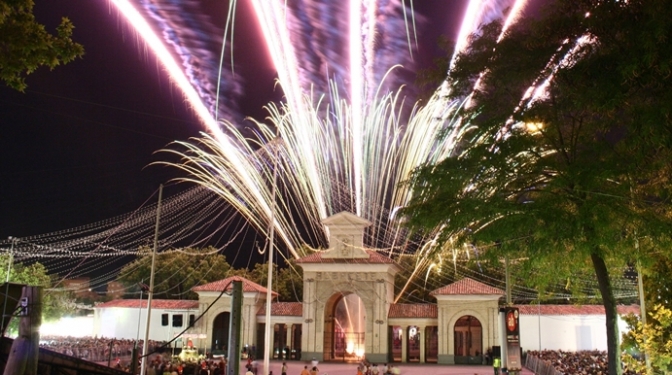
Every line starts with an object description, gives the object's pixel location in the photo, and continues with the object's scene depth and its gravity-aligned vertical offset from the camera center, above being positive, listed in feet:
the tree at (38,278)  176.94 +9.14
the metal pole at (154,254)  83.75 +8.69
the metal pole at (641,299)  74.25 +2.42
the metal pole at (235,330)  38.06 -1.07
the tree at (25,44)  33.63 +14.57
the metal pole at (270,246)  85.11 +9.67
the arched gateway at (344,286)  142.10 +6.71
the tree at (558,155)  45.39 +13.64
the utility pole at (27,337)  28.91 -1.29
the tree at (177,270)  212.02 +14.07
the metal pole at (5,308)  32.45 +0.07
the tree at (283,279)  201.05 +11.52
